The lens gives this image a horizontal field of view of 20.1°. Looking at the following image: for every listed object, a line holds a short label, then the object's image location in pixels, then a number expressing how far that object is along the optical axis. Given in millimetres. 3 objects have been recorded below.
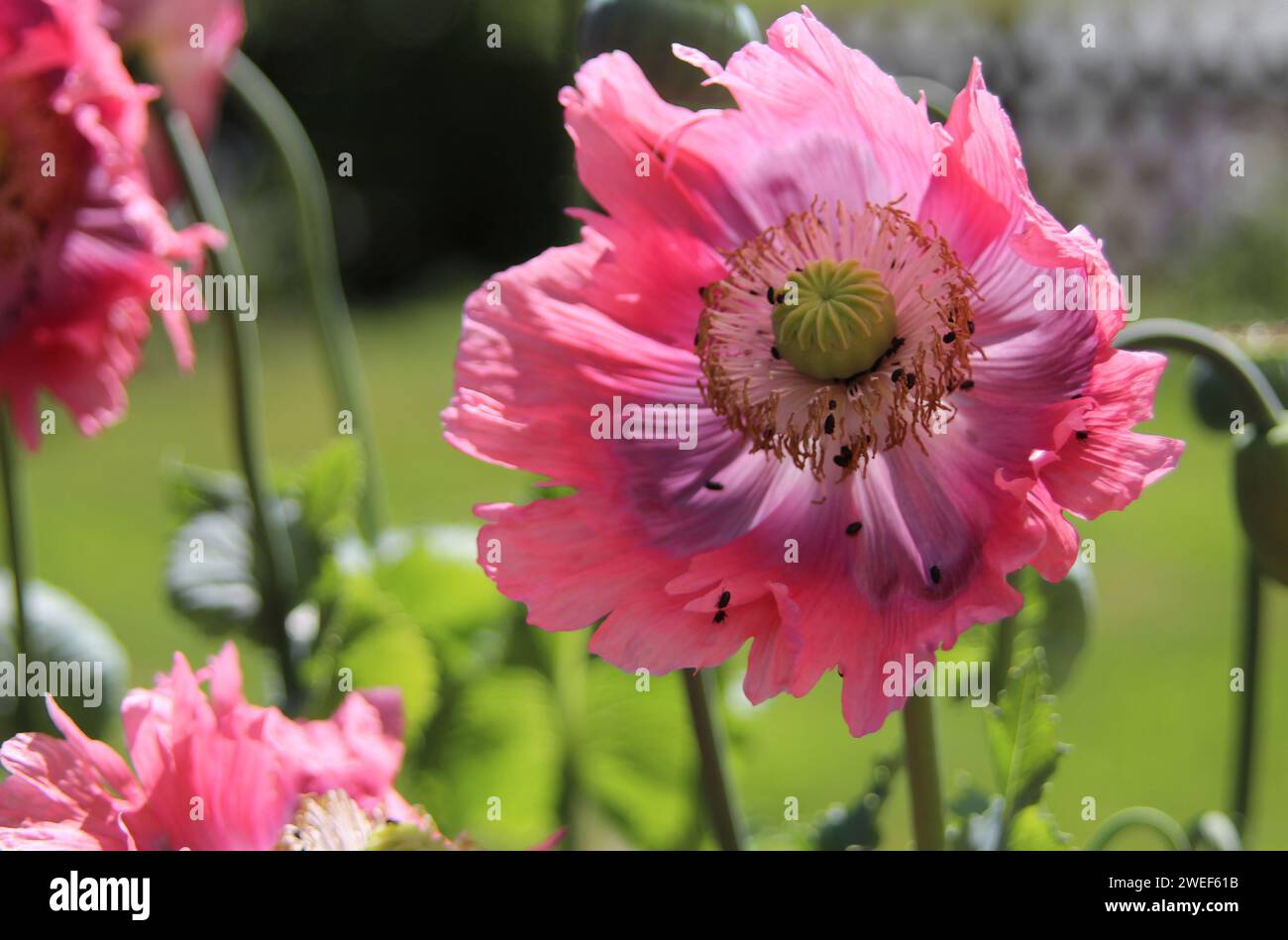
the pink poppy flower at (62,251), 623
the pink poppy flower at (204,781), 533
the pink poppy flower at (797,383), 529
